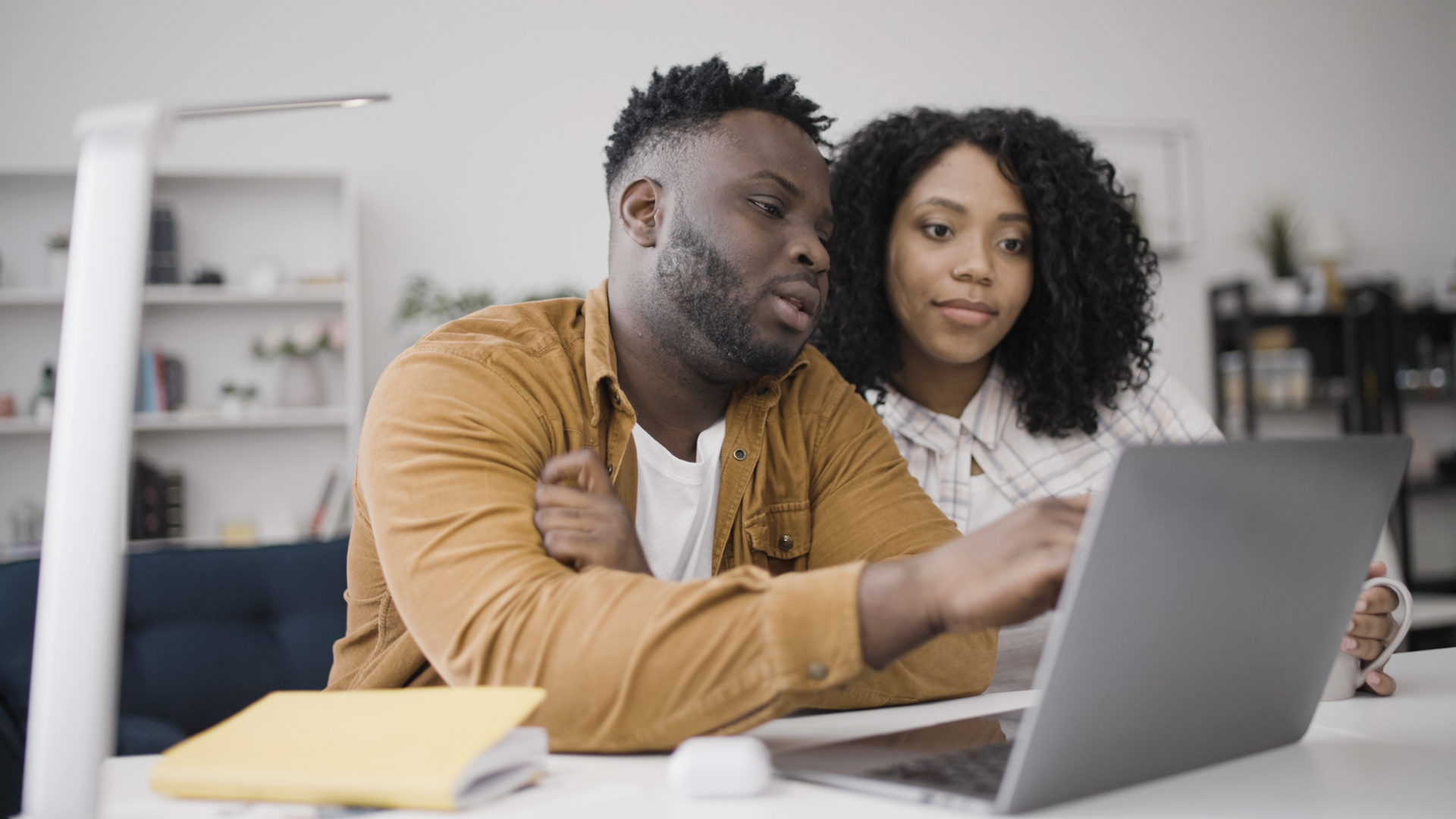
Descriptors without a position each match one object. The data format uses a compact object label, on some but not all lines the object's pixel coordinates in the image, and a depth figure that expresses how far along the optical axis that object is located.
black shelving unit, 4.91
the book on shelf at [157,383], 3.90
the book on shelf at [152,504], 3.88
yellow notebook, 0.61
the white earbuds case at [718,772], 0.64
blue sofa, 1.46
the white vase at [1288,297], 4.97
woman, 1.76
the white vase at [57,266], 3.90
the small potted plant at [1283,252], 4.98
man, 0.72
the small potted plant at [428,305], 3.92
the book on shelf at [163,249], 3.91
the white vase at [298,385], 4.03
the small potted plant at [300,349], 3.98
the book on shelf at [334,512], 3.79
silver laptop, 0.57
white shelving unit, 3.99
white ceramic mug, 0.99
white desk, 0.63
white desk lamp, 0.57
